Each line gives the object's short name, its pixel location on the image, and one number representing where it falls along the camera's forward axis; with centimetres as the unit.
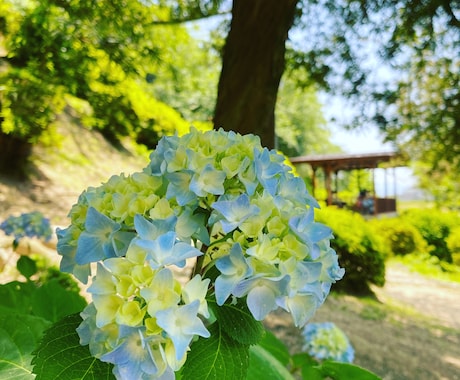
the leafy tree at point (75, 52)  288
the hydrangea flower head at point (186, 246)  46
